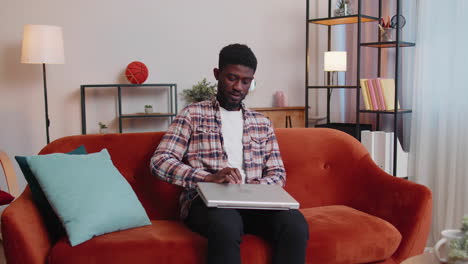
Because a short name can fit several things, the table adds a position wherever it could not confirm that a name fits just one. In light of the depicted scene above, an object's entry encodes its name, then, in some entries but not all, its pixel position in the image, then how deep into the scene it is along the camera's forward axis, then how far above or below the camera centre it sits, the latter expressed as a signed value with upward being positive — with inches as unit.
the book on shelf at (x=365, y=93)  146.0 -4.5
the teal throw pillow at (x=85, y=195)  73.6 -17.6
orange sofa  72.2 -23.2
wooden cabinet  183.5 -13.6
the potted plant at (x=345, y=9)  160.2 +22.0
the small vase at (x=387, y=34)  146.5 +12.6
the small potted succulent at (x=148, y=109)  163.5 -9.6
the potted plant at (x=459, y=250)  52.4 -18.1
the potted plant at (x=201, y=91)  168.1 -4.1
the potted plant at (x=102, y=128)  156.4 -15.1
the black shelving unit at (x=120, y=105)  155.5 -8.1
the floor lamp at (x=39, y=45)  136.5 +9.6
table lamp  162.7 +5.4
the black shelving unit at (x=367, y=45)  138.9 +9.4
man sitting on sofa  74.9 -13.0
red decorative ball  158.7 +2.4
